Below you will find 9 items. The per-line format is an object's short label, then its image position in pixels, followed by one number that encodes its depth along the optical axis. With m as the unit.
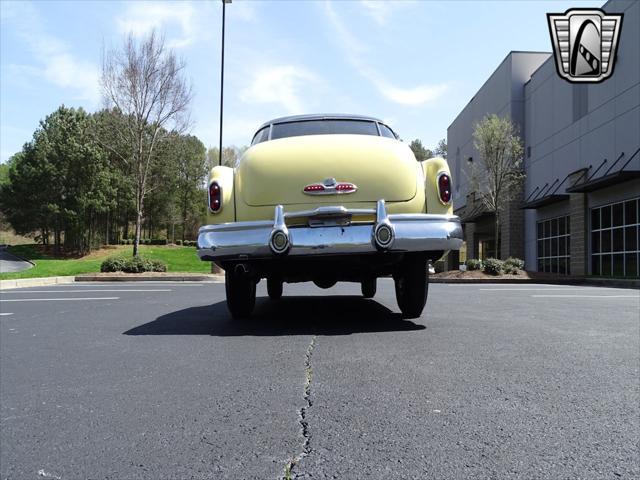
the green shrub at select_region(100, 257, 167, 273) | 17.98
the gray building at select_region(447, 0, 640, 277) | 19.92
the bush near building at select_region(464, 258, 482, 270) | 20.59
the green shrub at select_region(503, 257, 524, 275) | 19.67
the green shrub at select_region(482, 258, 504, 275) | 19.39
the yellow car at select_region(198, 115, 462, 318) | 4.44
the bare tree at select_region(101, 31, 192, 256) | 20.61
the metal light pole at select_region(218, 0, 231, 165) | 21.97
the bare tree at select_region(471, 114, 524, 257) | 25.75
